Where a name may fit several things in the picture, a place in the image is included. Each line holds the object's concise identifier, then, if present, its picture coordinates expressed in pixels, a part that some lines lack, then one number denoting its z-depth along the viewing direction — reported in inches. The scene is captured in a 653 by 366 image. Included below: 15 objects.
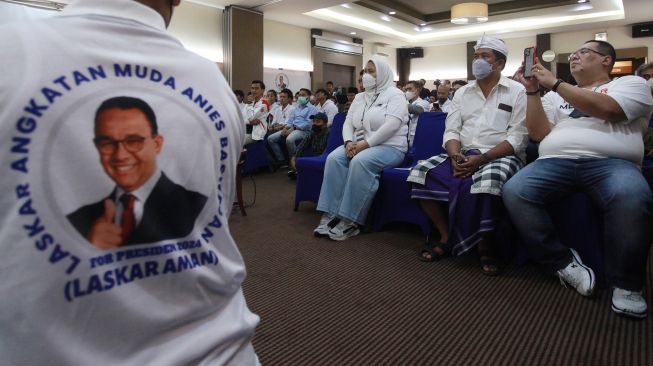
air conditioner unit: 475.2
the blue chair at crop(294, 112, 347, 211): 130.1
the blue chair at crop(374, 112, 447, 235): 108.3
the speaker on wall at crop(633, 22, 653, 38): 362.6
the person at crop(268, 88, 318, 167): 215.2
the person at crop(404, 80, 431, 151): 159.0
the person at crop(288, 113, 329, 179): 190.2
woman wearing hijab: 109.0
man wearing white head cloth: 85.9
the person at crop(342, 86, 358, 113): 254.3
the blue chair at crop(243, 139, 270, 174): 203.2
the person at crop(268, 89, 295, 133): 259.0
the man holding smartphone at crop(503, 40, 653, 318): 67.6
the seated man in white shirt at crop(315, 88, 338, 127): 240.4
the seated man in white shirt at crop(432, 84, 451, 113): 226.8
